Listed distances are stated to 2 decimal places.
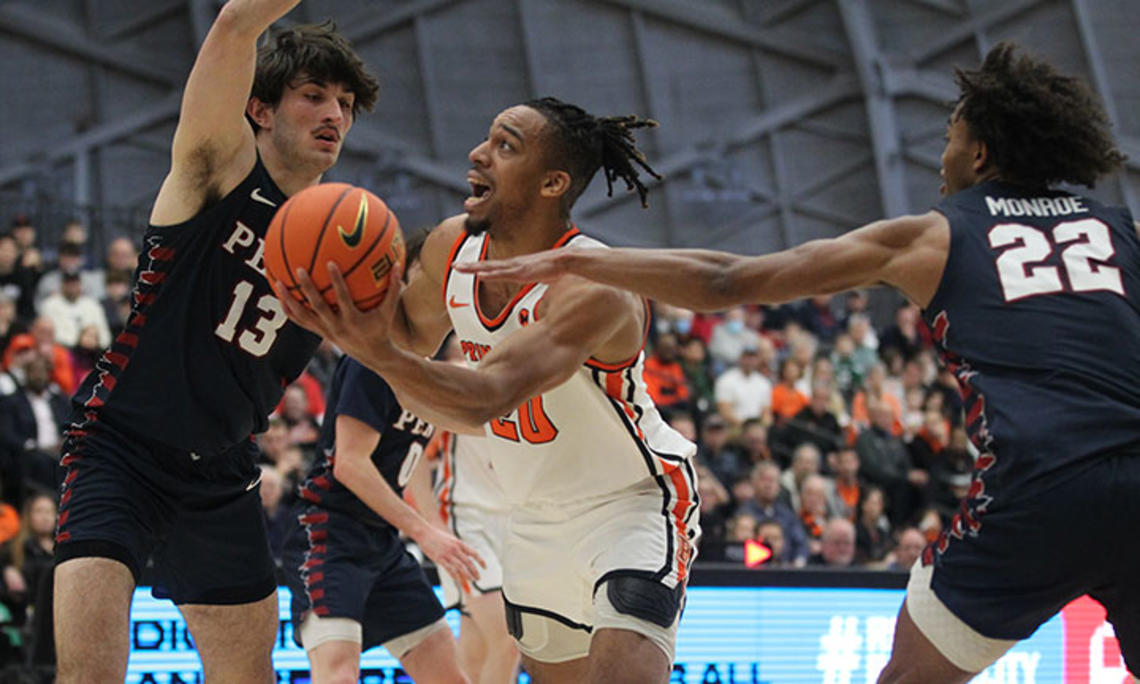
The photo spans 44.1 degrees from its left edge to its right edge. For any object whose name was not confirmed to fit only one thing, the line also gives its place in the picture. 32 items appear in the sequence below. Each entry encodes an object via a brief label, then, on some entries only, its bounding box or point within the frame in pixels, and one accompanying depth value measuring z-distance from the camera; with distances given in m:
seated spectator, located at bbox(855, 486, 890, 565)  12.01
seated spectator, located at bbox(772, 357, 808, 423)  14.49
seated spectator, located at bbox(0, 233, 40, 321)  12.60
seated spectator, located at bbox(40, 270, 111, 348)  12.25
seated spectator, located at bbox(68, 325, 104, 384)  11.66
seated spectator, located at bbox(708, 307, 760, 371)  16.16
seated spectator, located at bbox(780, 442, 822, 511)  12.76
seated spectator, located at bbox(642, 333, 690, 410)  13.66
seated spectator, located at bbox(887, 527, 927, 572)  11.12
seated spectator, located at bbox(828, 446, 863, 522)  12.83
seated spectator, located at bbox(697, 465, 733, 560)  10.88
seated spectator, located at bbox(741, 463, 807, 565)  11.52
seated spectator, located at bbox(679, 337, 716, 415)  14.30
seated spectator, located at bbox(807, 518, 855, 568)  11.12
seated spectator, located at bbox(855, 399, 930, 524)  13.43
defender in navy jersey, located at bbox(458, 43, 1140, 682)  3.72
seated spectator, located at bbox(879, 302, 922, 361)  16.86
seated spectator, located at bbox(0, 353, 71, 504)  9.98
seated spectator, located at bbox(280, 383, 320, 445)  11.38
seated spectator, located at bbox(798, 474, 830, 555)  12.16
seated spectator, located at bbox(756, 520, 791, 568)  10.97
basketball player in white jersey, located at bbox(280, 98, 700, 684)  4.33
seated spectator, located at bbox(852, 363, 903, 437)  14.57
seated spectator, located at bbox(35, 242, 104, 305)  12.68
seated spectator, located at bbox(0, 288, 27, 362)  11.40
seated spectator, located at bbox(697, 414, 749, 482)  12.63
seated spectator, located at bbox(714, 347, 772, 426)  14.30
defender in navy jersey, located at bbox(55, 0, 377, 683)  4.46
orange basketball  3.63
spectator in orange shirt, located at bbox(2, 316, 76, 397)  11.01
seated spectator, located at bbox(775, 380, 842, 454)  14.02
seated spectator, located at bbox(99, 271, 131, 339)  12.62
